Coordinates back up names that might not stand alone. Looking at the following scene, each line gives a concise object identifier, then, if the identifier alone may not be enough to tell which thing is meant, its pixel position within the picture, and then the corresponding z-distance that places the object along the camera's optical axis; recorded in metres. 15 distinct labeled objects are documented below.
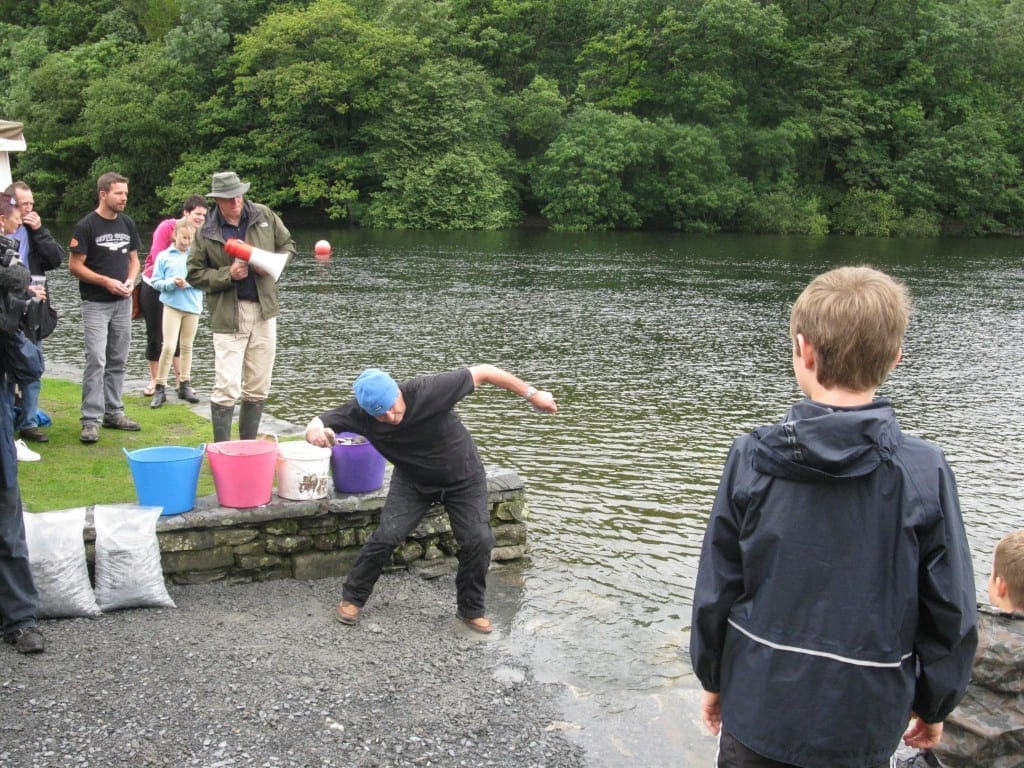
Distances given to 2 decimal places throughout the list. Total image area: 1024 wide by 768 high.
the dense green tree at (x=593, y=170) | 44.16
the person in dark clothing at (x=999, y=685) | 3.70
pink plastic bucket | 5.98
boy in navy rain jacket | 2.38
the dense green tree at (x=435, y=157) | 43.47
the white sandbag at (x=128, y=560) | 5.57
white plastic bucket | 6.23
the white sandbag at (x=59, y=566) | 5.36
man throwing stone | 5.48
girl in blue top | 9.27
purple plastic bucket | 6.37
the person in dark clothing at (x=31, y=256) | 7.37
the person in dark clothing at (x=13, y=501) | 4.82
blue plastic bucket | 5.82
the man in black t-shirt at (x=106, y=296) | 7.89
